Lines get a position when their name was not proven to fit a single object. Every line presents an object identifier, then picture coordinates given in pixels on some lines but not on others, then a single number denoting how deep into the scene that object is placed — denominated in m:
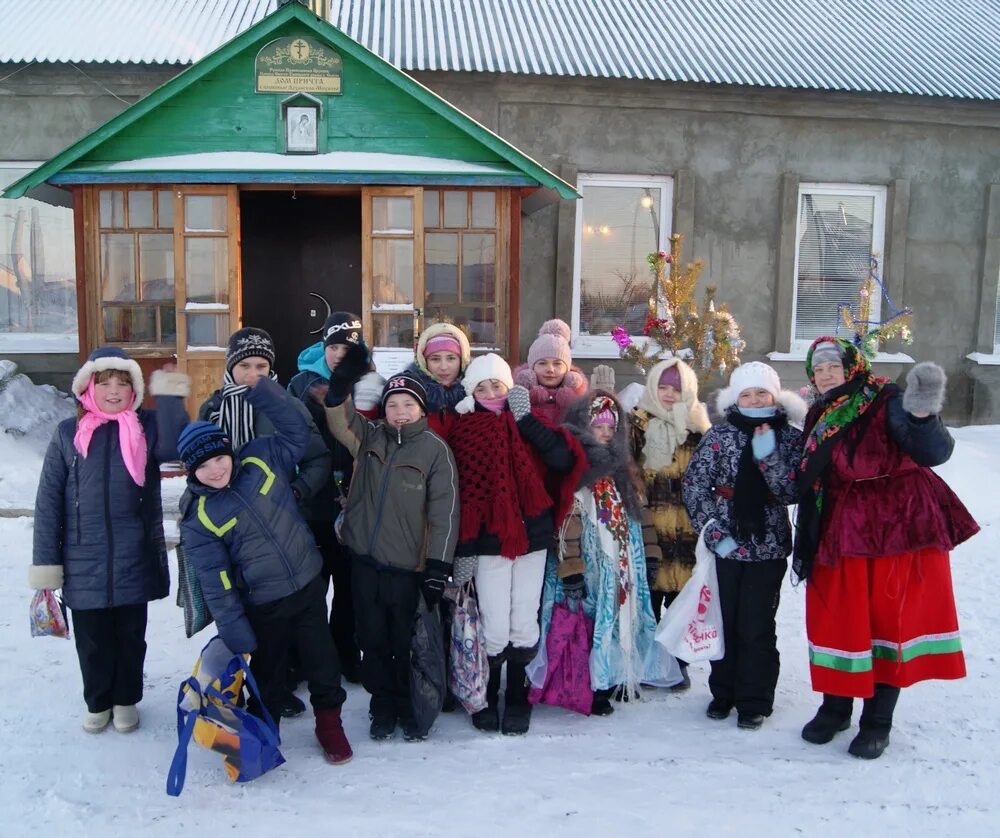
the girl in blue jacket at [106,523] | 3.47
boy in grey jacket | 3.44
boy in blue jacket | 3.18
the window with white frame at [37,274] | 10.34
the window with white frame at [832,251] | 10.91
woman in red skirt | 3.38
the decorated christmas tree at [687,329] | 8.36
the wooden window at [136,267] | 7.40
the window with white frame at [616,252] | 10.48
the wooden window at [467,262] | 7.55
